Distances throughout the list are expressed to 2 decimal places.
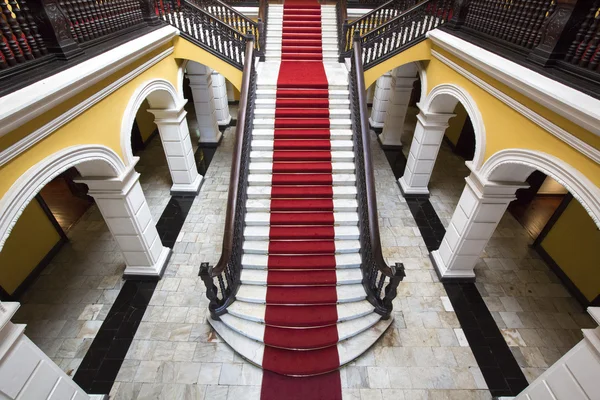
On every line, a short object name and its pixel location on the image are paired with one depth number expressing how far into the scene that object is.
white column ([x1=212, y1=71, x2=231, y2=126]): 10.01
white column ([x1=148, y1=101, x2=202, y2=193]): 6.64
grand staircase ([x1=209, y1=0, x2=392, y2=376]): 4.57
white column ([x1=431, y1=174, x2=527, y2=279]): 4.63
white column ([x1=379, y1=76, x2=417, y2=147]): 8.59
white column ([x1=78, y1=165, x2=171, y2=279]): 4.60
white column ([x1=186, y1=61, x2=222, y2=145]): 8.49
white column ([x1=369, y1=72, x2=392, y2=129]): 9.87
